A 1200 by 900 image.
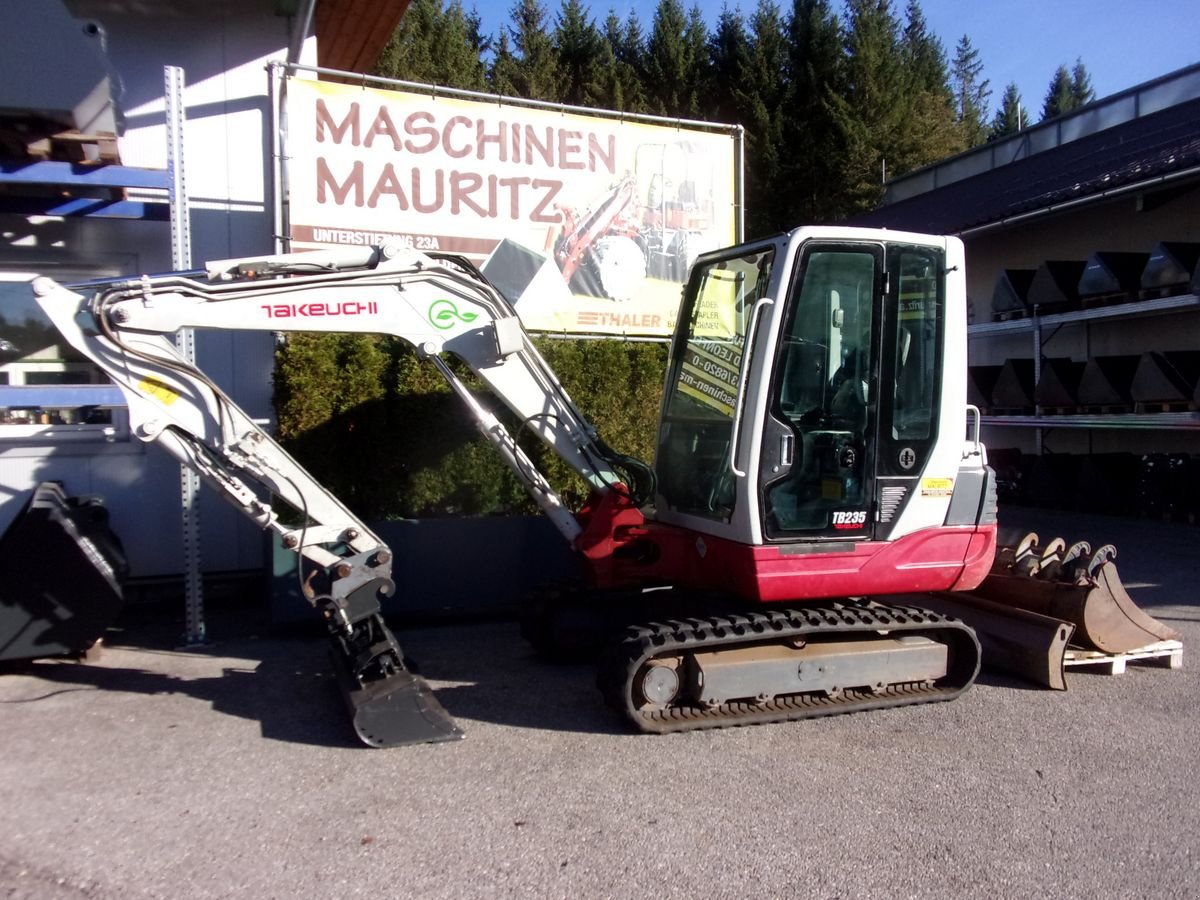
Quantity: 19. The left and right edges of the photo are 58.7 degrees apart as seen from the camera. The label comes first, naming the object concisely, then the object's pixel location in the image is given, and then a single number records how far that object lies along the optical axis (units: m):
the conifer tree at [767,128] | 32.94
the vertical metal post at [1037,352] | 15.70
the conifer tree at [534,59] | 33.91
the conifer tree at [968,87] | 53.95
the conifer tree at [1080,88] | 63.31
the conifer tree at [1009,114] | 54.78
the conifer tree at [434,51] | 30.77
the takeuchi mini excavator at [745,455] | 5.59
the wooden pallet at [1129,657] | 6.57
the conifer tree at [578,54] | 35.22
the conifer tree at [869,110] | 33.19
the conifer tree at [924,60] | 39.09
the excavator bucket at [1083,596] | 6.50
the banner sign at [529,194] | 9.36
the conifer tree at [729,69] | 34.69
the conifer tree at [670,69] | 35.00
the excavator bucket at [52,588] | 6.62
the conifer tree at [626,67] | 33.80
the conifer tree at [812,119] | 33.47
